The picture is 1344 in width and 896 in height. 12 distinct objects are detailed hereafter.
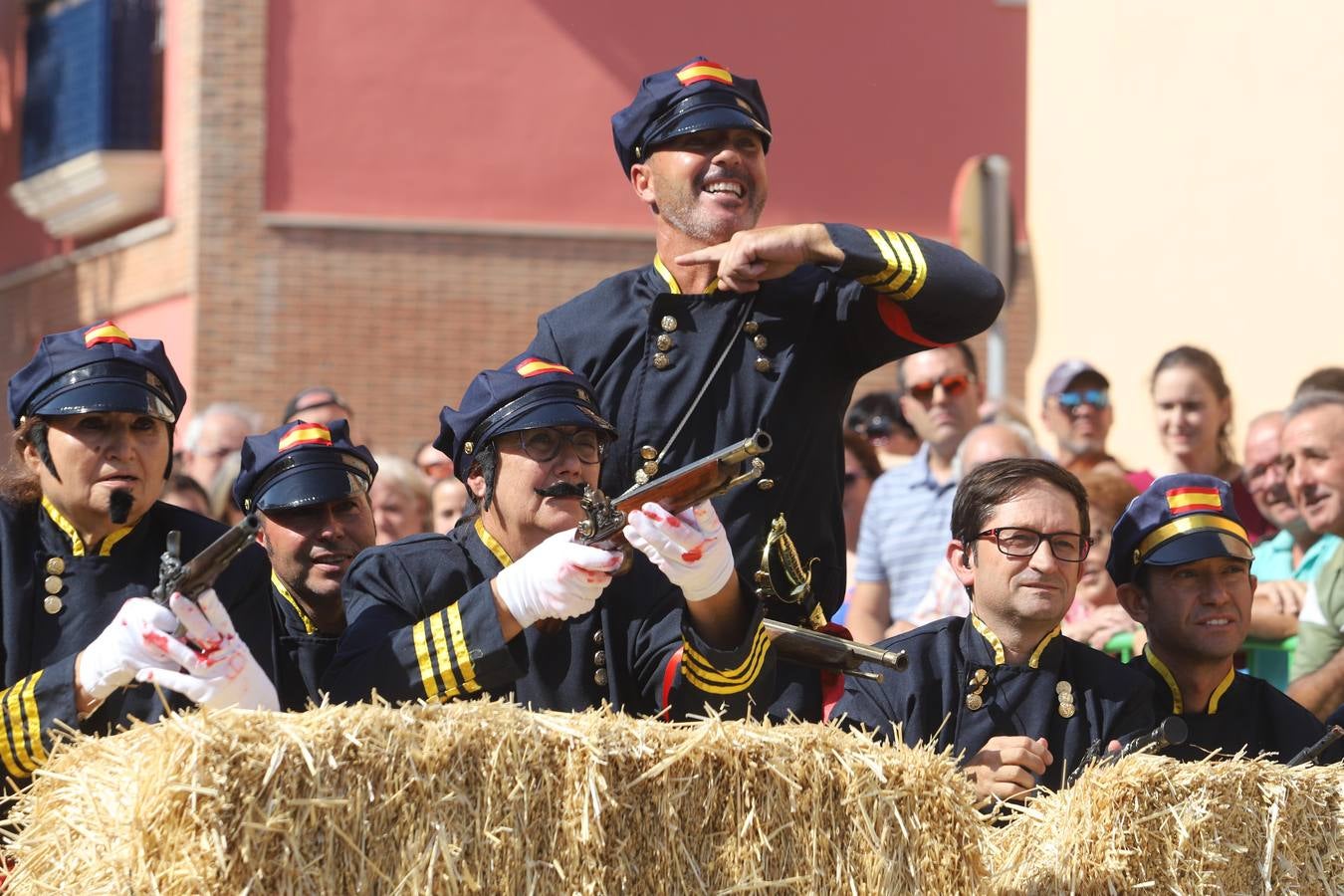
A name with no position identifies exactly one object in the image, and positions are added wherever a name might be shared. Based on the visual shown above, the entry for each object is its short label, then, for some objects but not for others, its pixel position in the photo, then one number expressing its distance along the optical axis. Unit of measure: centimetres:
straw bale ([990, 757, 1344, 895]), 858
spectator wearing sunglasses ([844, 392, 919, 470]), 1964
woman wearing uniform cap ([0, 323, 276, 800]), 951
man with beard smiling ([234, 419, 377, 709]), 1177
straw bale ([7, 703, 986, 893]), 728
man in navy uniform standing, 1005
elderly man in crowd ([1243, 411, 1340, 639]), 1408
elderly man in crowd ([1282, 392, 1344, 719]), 1313
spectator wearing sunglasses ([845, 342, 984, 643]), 1595
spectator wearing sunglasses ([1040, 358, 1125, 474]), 1791
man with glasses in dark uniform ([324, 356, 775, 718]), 880
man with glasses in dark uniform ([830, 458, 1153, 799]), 1026
